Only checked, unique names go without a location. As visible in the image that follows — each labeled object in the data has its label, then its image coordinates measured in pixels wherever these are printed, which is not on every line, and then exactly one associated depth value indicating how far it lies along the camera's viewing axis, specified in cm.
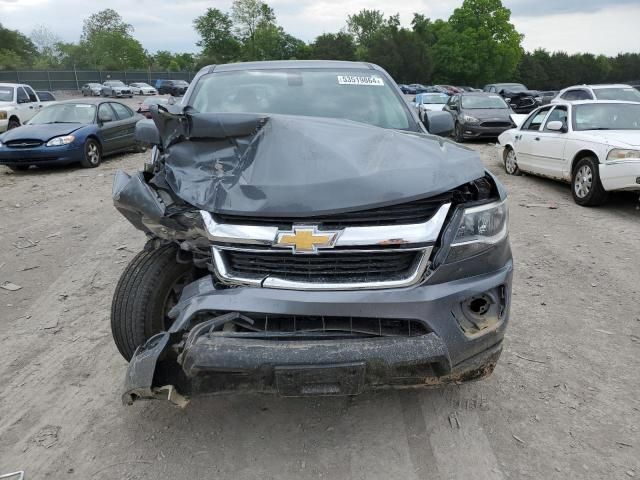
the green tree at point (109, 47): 8531
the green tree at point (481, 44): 7156
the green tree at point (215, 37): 7919
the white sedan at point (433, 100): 2057
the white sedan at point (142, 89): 5231
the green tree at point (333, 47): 8012
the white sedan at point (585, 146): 693
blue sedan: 1045
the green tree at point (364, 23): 10012
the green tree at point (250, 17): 8238
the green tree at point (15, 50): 6712
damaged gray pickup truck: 222
